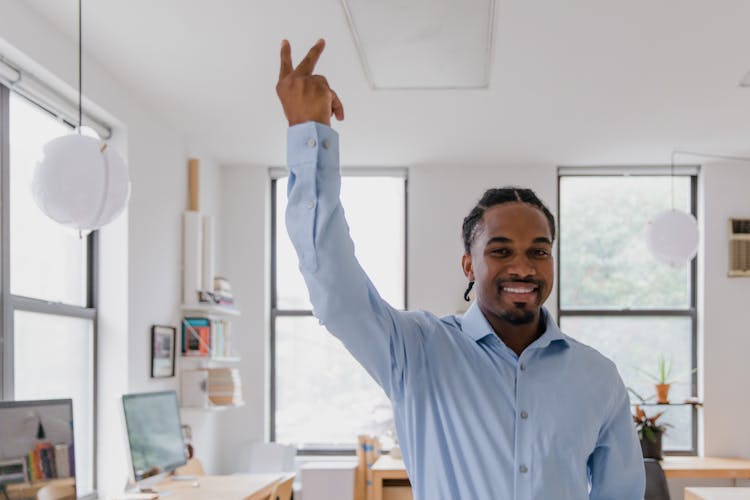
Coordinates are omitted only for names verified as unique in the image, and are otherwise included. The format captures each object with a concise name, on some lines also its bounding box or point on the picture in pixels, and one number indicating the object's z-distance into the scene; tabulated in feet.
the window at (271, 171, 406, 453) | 24.76
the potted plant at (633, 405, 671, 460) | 21.09
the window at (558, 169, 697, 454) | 24.48
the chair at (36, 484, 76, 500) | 10.62
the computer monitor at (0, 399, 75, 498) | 10.29
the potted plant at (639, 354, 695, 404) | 23.18
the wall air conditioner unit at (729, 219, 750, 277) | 23.80
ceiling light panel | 13.01
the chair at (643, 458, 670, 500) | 17.28
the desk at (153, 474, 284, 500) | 15.16
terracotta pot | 23.16
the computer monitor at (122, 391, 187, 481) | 15.20
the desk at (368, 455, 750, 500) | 20.24
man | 4.59
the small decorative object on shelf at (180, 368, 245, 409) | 20.43
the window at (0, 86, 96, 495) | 13.47
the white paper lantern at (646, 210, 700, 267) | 20.54
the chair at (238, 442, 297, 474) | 22.90
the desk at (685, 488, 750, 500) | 14.48
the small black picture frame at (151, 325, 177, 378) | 18.52
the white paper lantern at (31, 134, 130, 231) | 10.68
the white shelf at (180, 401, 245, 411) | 20.45
